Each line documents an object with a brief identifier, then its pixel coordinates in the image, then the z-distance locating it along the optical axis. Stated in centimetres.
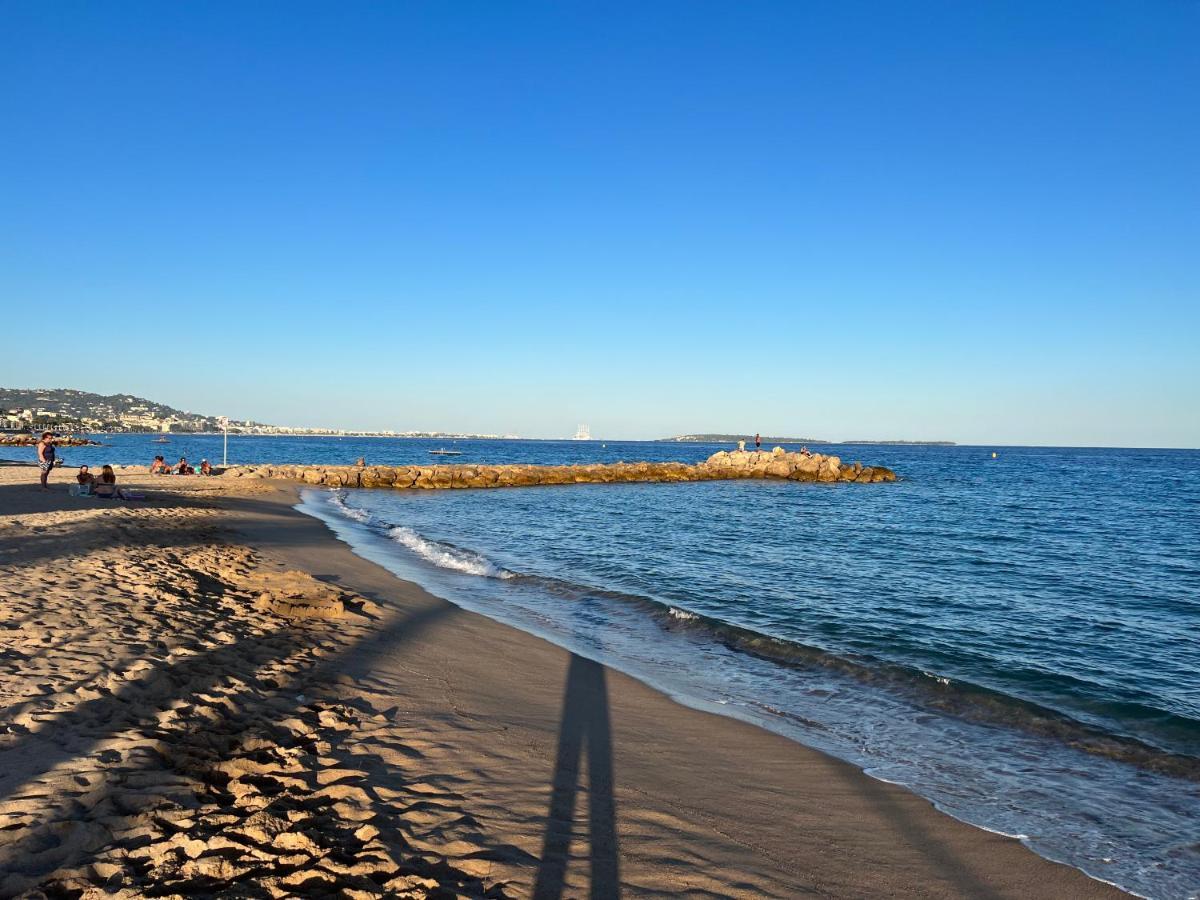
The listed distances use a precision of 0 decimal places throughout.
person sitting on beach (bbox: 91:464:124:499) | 2209
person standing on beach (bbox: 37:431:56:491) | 2394
